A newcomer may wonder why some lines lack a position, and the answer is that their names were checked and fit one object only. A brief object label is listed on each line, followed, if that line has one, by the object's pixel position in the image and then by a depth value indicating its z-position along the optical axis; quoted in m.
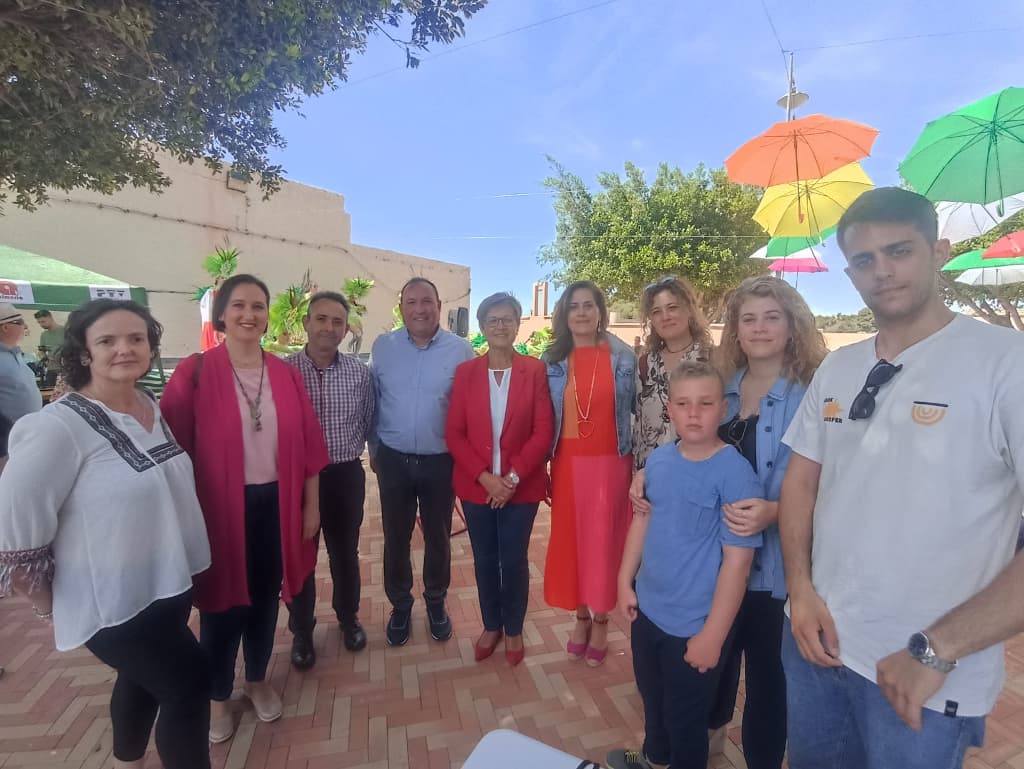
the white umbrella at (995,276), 7.23
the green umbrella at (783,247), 7.59
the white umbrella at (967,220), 5.73
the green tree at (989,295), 11.88
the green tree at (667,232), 15.90
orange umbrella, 5.12
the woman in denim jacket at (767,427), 1.70
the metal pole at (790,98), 8.59
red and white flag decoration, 5.82
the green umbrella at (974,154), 4.05
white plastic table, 1.19
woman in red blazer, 2.55
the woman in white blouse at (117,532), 1.42
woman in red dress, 2.55
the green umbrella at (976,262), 6.66
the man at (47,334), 7.15
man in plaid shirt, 2.62
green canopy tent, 5.41
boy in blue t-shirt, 1.56
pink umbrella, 8.27
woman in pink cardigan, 2.03
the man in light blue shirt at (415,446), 2.75
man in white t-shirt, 1.04
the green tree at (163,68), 1.83
